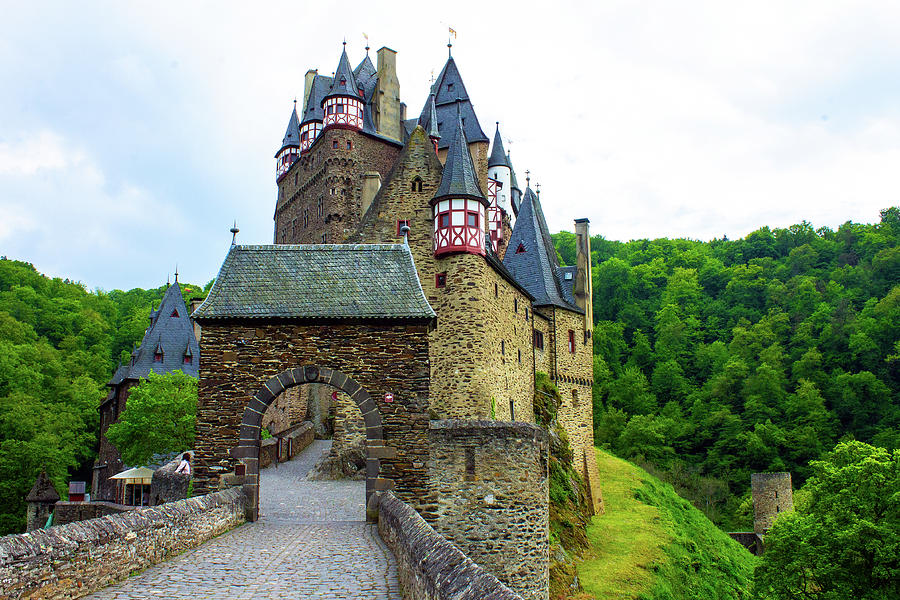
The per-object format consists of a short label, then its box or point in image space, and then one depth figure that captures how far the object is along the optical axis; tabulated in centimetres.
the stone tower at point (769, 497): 4919
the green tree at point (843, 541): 2405
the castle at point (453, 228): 2775
